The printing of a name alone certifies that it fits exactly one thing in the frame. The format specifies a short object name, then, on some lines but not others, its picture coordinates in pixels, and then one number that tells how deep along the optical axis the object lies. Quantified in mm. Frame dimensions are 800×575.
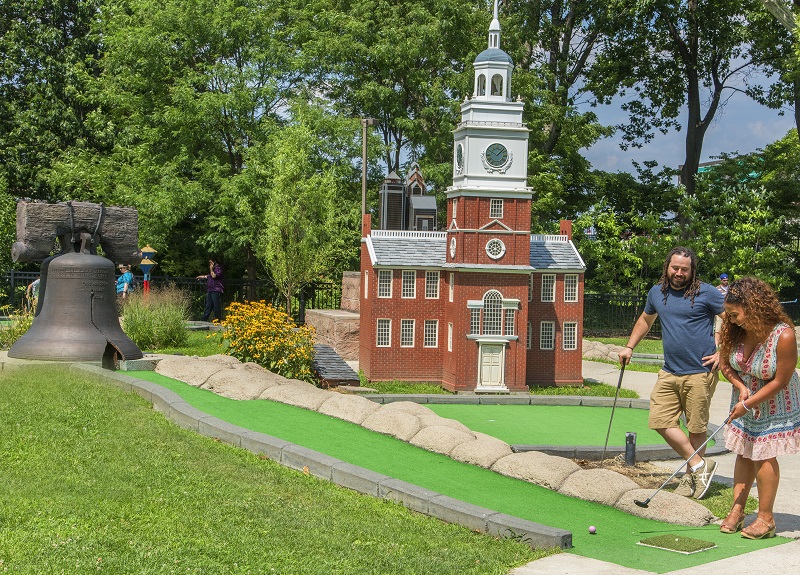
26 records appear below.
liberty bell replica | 15328
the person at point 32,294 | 21197
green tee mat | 7133
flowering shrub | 16047
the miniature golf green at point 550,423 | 13258
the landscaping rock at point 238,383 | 13047
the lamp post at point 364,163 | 30156
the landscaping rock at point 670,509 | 8043
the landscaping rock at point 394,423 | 10781
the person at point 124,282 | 27491
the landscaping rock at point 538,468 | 9047
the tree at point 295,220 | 29328
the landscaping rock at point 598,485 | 8547
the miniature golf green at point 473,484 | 7199
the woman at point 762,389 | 7344
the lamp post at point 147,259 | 29516
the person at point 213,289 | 30953
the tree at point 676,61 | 38562
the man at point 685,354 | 8984
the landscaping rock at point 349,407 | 11614
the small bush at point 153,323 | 20406
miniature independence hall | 18781
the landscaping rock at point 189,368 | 13898
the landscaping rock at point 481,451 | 9664
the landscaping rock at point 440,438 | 10180
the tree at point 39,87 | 35312
